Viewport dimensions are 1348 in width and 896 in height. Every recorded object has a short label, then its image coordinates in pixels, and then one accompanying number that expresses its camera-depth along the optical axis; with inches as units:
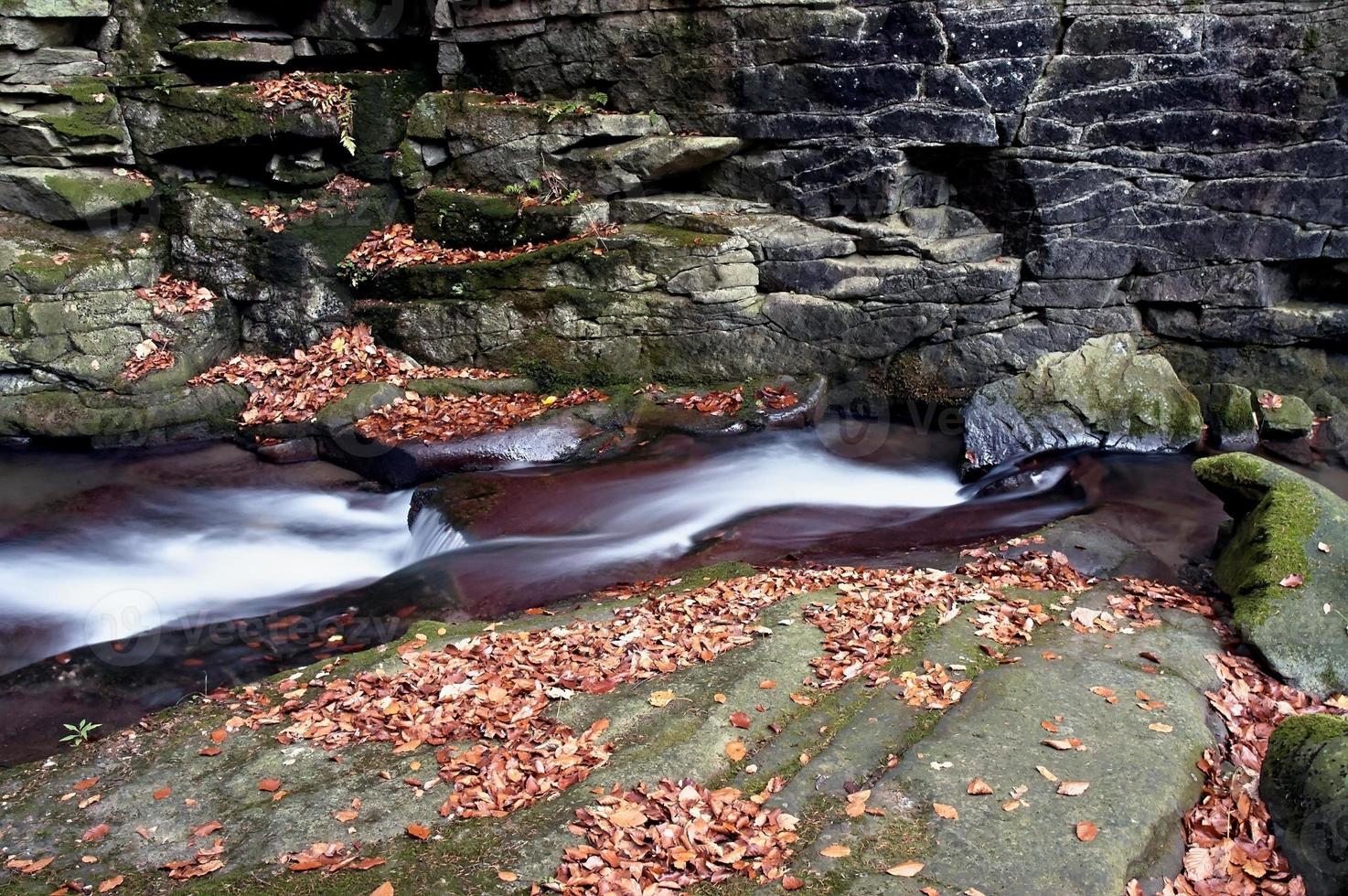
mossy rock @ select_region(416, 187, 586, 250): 462.6
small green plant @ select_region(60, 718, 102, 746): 254.8
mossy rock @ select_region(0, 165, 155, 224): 460.8
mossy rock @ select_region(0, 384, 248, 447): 437.4
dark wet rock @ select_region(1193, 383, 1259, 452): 431.8
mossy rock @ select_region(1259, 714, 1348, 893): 164.6
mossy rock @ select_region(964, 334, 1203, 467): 422.6
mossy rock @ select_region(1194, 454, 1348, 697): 248.4
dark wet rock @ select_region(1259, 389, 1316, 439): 430.6
